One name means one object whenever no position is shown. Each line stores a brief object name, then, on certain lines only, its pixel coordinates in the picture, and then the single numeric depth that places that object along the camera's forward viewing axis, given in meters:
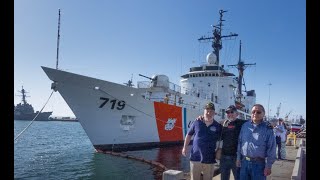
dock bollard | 4.59
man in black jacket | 4.68
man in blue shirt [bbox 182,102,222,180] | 4.46
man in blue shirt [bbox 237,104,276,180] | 4.07
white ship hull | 13.91
